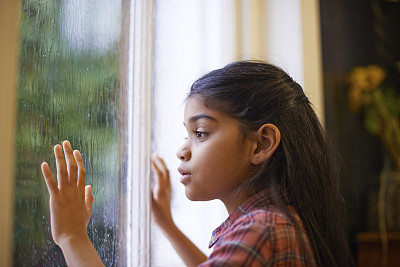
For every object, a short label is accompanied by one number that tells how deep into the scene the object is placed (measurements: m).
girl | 0.72
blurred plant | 2.20
